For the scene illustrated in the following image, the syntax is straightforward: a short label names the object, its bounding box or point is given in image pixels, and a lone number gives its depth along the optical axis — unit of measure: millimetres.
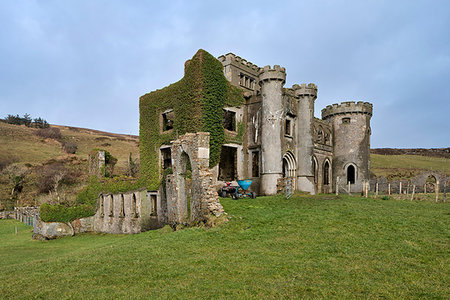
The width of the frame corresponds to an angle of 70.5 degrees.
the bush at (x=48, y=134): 77750
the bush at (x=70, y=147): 69388
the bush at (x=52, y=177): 49125
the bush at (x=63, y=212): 25186
